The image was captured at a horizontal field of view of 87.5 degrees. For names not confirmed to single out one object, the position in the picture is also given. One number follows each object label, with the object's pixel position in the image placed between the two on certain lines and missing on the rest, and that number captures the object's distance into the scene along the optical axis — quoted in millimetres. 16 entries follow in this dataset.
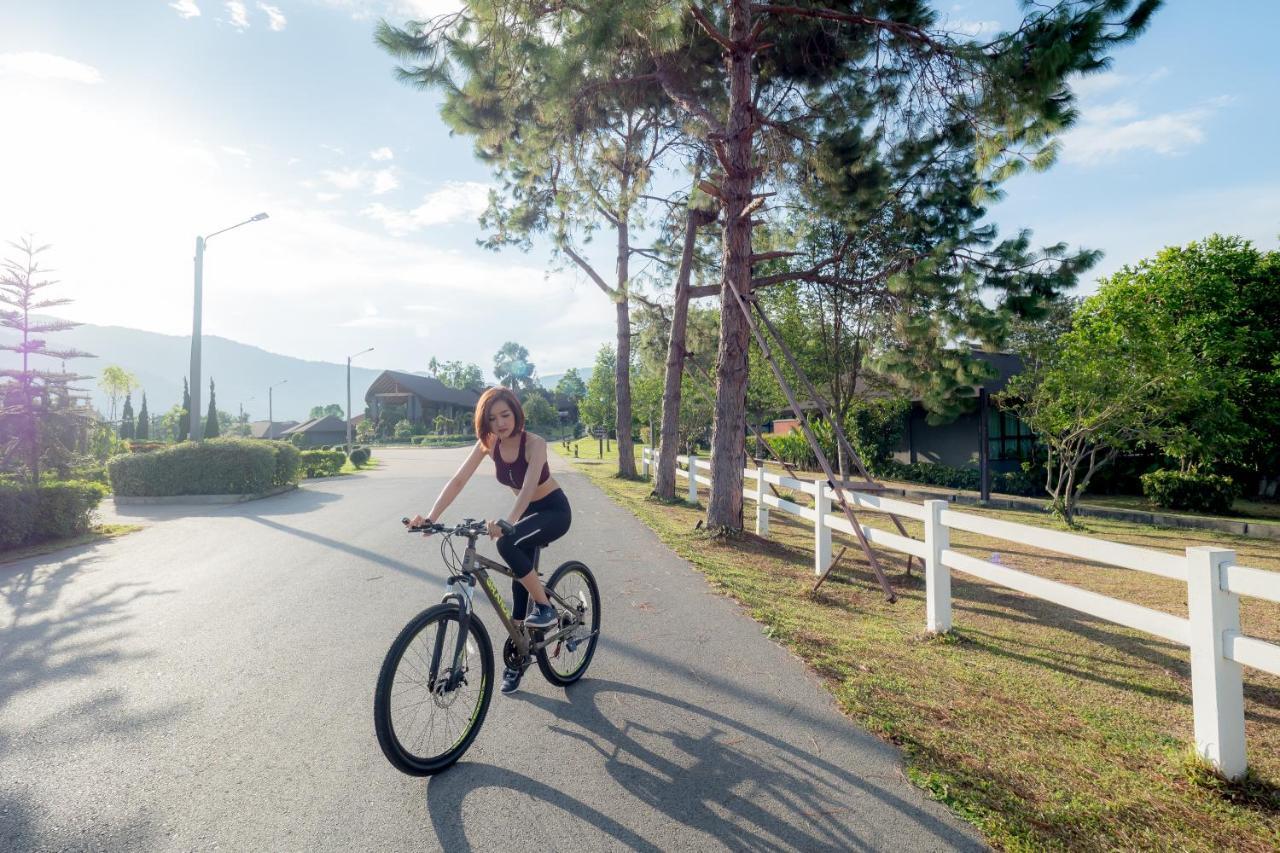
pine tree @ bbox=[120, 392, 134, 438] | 65688
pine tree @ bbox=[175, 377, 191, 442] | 46175
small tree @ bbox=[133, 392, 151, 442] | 60156
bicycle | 3035
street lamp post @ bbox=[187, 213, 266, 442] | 17141
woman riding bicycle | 3857
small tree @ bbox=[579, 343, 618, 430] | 49750
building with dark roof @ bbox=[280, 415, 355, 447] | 66438
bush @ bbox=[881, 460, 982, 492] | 21859
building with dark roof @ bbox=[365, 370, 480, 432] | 73625
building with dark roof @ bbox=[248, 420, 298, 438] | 80250
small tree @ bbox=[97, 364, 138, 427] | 77125
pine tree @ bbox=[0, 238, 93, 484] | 12406
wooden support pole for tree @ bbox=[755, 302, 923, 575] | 8109
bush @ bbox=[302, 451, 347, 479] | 25281
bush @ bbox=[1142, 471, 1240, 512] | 16828
